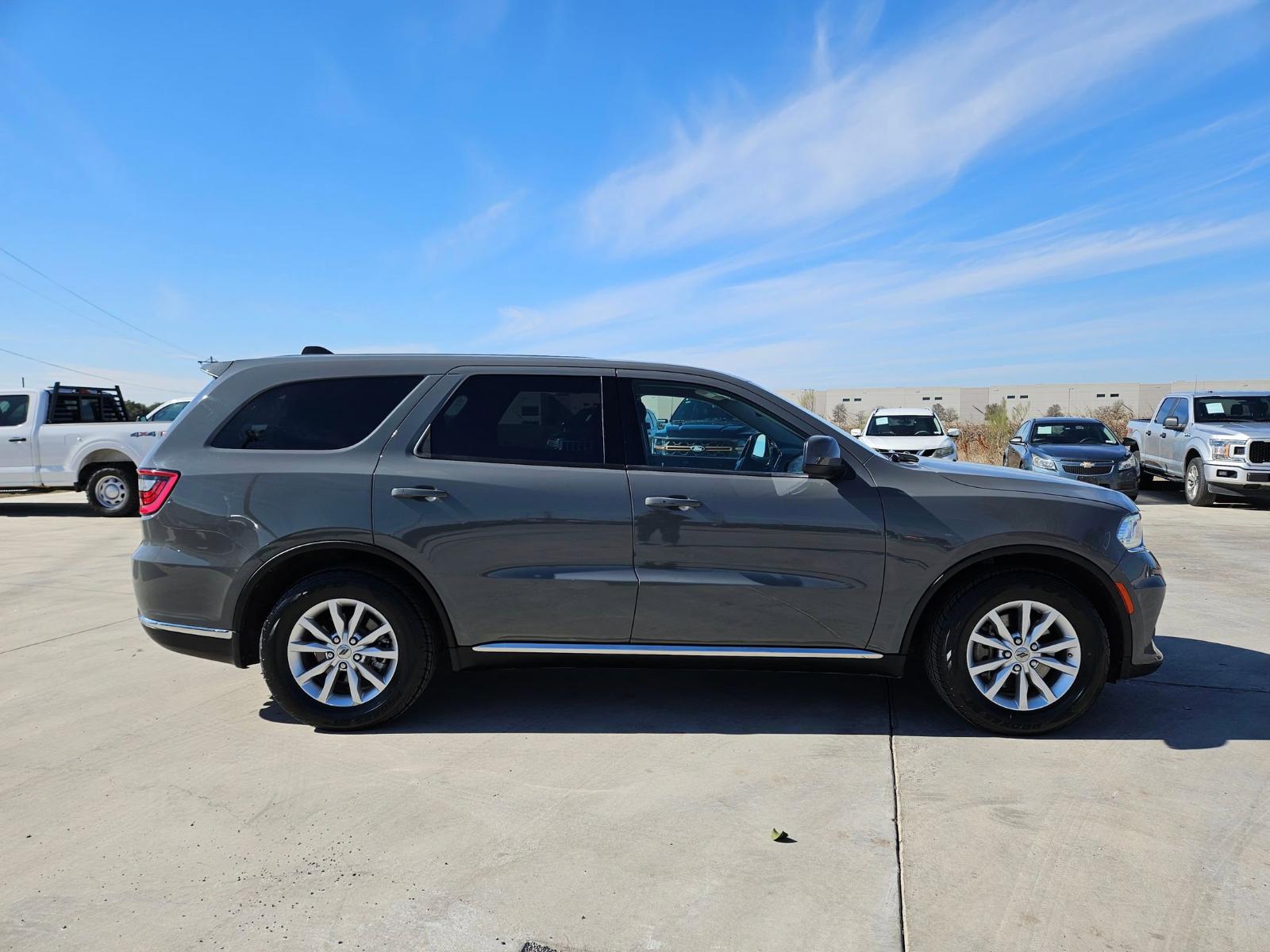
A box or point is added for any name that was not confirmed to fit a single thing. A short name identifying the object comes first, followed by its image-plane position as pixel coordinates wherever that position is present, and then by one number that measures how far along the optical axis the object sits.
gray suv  4.02
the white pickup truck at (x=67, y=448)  12.93
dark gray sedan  13.46
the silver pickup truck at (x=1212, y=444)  13.34
